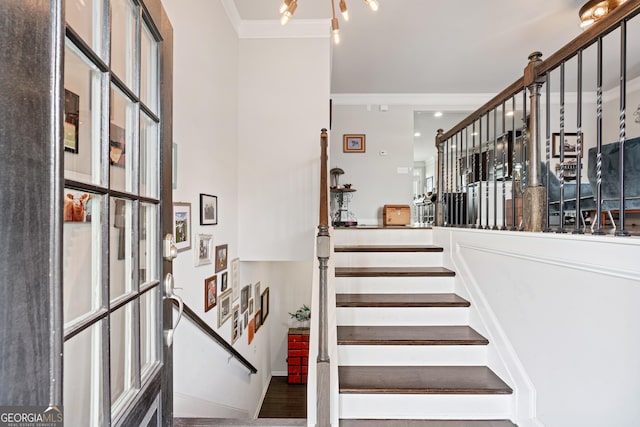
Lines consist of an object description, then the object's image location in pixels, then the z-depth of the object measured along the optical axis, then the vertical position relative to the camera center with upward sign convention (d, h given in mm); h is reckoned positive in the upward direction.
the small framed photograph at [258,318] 4371 -1527
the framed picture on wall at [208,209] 2443 +17
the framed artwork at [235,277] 3232 -703
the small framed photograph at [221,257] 2789 -429
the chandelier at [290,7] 1831 +1209
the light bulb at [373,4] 1821 +1215
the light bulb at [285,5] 1851 +1228
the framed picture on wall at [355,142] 6195 +1382
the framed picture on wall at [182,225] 1971 -90
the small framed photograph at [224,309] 2809 -915
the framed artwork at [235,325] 3185 -1195
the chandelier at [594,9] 2756 +1848
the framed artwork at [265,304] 4793 -1451
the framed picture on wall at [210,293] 2480 -676
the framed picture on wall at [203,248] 2350 -293
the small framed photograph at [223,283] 2853 -677
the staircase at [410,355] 1723 -913
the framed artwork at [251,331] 3928 -1537
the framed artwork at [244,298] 3573 -1029
